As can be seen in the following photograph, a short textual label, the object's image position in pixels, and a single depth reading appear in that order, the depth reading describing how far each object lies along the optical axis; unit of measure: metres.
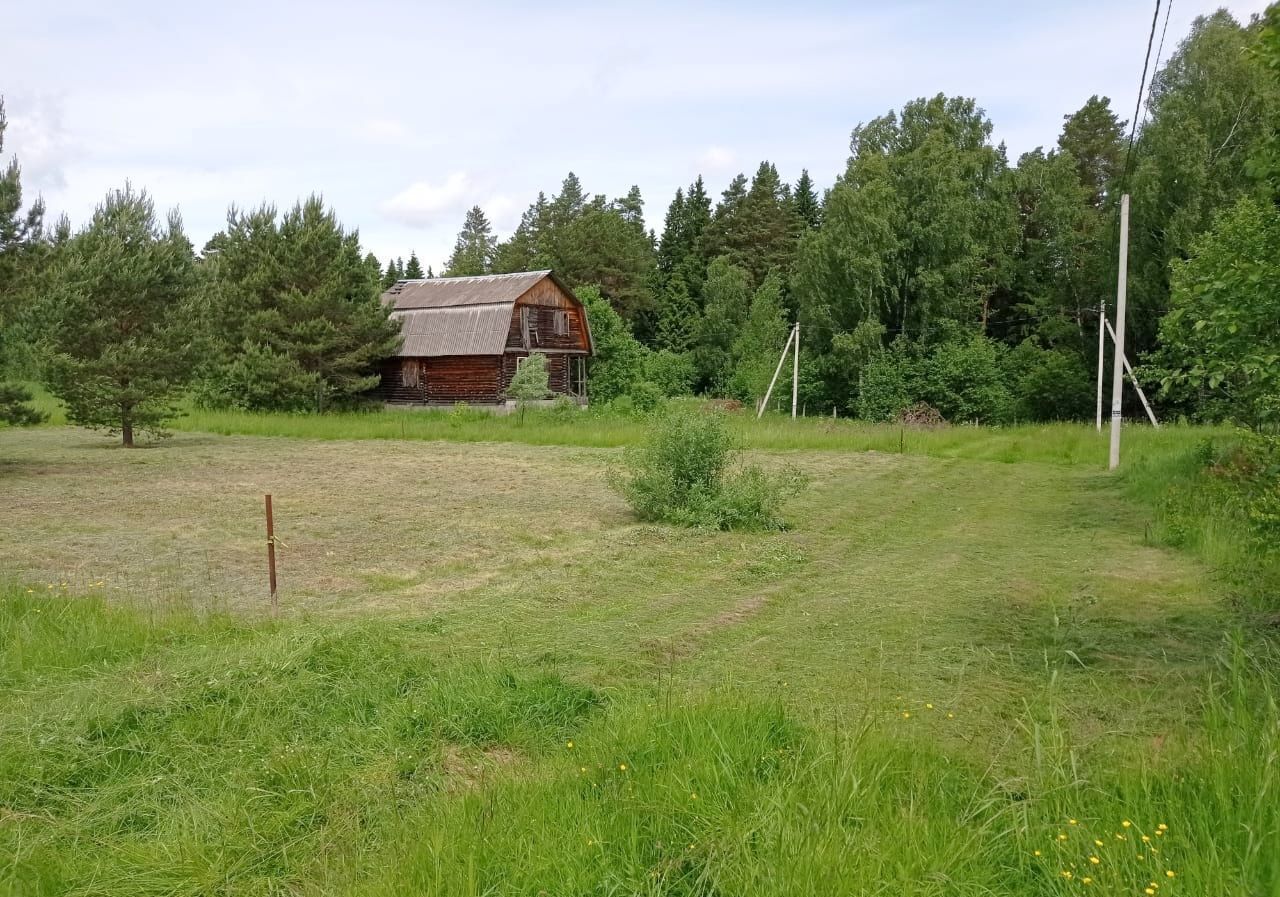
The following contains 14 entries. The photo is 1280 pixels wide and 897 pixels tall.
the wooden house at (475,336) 36.03
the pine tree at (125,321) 20.89
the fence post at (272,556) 7.07
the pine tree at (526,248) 58.56
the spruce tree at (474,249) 75.25
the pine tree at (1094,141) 45.94
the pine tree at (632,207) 74.12
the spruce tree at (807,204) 60.66
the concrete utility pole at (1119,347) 16.84
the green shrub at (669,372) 47.72
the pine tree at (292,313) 30.88
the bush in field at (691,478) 11.83
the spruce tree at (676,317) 54.12
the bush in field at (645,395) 36.97
